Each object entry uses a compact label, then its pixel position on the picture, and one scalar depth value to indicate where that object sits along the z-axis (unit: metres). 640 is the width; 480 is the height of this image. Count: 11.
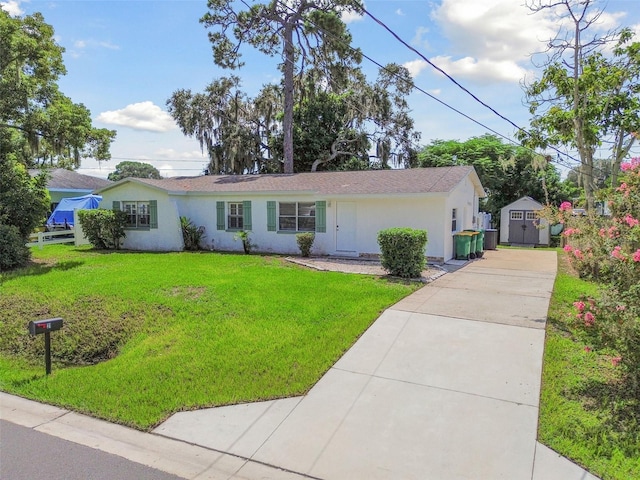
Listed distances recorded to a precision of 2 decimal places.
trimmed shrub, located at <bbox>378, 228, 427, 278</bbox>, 10.16
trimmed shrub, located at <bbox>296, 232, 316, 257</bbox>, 14.02
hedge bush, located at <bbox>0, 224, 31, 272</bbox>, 11.57
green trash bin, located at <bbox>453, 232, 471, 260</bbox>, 14.01
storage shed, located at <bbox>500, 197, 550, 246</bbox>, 22.03
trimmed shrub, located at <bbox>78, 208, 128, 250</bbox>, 16.11
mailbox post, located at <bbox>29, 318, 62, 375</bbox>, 5.32
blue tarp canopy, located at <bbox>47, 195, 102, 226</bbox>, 20.44
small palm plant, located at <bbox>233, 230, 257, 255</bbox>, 15.09
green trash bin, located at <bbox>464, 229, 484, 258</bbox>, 14.66
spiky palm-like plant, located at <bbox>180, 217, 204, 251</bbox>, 16.05
